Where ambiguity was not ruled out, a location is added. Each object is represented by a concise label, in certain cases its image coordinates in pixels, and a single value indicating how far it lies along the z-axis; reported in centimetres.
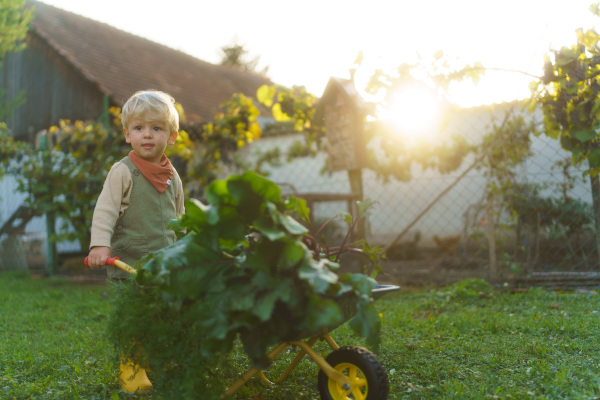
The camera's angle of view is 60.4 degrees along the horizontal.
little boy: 250
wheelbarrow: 184
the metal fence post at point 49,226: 629
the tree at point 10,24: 674
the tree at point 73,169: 600
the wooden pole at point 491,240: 465
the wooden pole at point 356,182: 482
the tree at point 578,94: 356
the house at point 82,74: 1018
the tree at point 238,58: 2986
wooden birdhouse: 468
